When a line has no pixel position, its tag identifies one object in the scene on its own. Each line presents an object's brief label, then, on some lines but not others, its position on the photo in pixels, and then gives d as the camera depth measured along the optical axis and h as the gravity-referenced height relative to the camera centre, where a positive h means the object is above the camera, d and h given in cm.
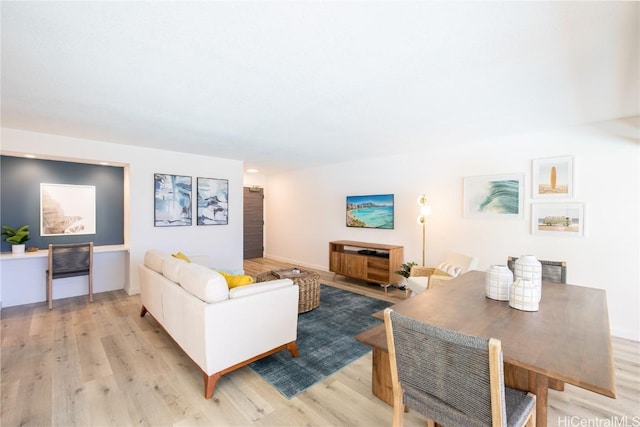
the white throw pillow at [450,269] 342 -74
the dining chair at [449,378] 97 -65
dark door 761 -37
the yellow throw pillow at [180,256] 342 -60
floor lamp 437 -6
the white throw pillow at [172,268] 252 -57
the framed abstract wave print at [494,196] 369 +21
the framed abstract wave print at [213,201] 513 +13
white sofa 202 -87
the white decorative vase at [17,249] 367 -56
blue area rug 225 -136
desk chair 369 -75
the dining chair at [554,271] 242 -53
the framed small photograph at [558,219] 326 -9
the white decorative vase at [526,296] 168 -51
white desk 379 -105
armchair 339 -77
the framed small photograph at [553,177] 332 +42
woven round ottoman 360 -105
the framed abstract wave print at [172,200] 462 +13
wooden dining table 111 -61
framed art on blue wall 406 -3
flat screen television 507 -3
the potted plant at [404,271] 431 -96
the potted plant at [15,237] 365 -40
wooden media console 463 -90
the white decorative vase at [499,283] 186 -48
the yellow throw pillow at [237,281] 255 -67
